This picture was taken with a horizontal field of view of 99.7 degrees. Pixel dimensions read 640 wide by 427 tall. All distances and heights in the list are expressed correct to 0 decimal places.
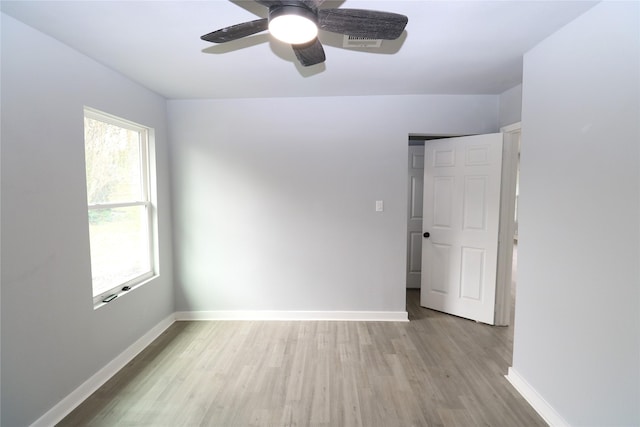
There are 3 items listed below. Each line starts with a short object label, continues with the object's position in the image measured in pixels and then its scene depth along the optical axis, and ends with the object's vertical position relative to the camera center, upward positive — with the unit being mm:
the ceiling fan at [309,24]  1075 +756
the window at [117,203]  2078 -62
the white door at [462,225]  2746 -296
